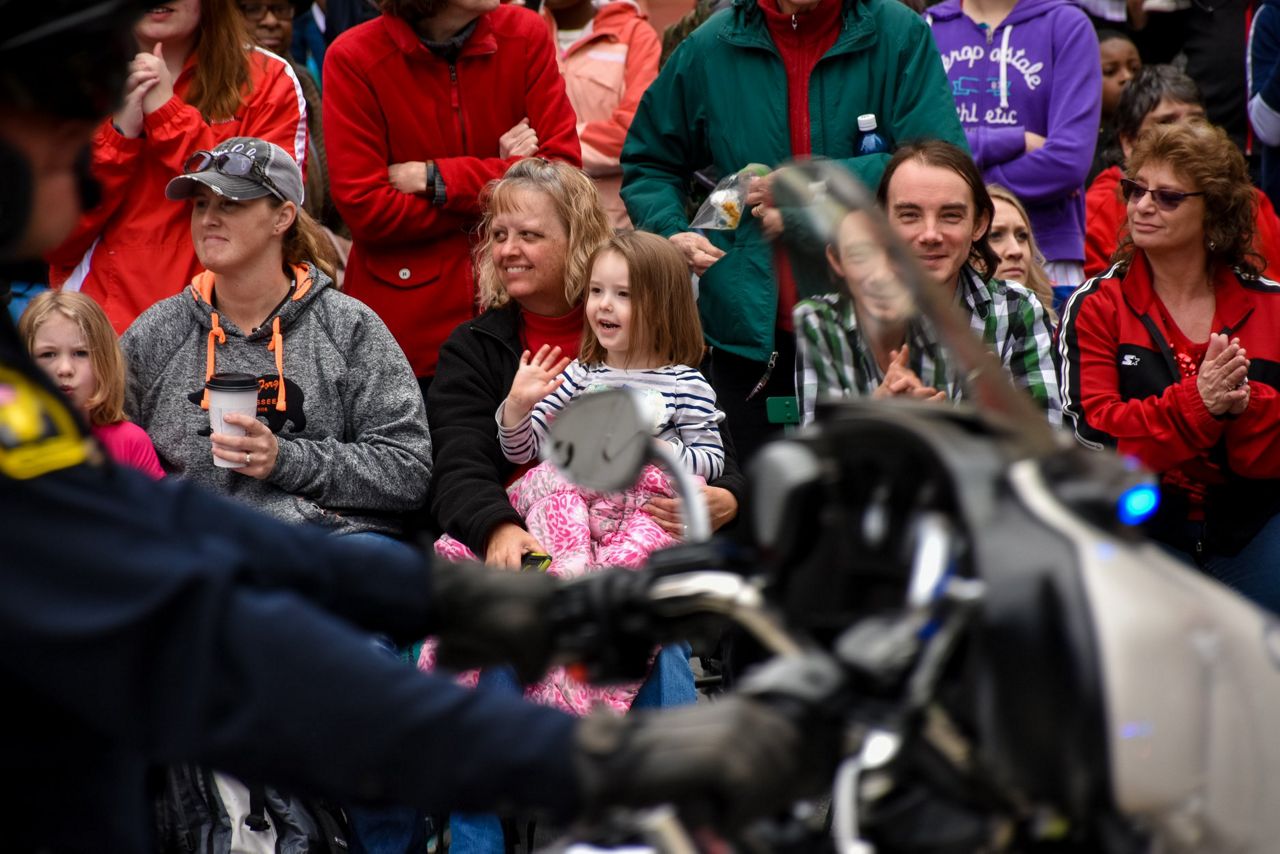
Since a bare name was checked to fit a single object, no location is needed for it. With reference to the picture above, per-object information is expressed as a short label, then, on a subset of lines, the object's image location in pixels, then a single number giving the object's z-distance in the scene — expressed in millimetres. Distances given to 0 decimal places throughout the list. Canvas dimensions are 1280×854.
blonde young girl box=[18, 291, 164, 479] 10562
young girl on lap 10672
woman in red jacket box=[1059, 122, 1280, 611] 10758
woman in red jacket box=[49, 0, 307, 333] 11680
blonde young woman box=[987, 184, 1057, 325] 12906
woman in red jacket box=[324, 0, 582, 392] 12172
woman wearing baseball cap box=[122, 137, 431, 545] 10547
